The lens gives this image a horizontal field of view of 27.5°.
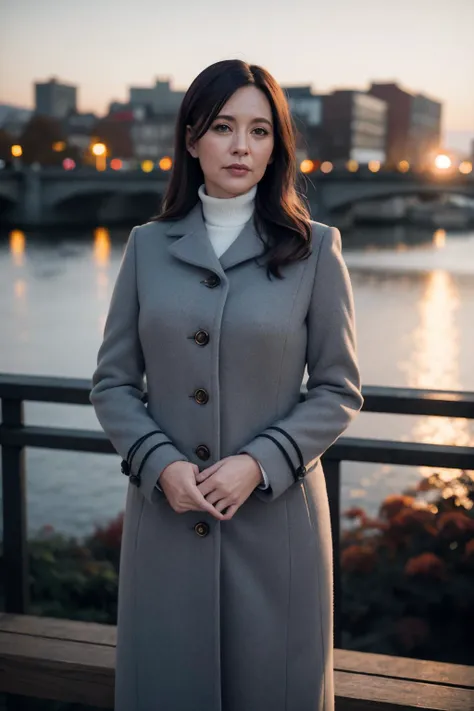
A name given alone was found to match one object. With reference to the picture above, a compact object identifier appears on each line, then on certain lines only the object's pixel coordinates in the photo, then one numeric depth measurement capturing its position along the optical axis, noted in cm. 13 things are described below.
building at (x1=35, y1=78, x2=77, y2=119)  11038
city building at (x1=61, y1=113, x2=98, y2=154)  10294
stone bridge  3778
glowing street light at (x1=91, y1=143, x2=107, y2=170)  5011
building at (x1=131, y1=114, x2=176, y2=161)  9700
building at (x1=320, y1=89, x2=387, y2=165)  9475
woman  174
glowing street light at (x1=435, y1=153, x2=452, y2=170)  3547
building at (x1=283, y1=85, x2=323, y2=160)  9081
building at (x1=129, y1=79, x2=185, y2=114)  11612
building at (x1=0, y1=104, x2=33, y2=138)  9728
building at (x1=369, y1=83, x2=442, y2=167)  10856
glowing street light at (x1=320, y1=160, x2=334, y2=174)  4709
